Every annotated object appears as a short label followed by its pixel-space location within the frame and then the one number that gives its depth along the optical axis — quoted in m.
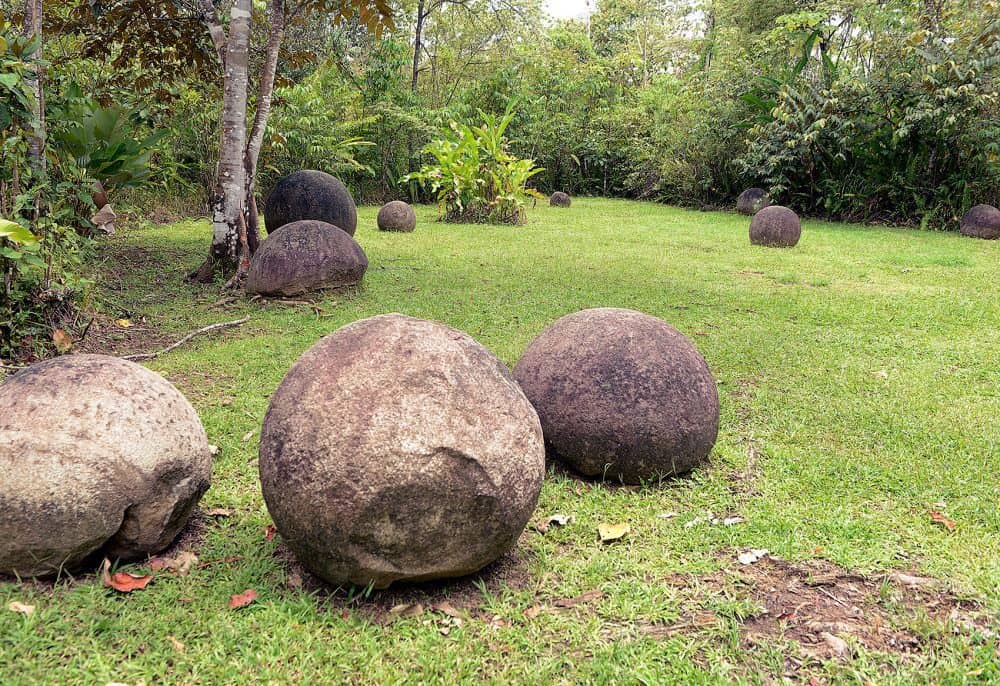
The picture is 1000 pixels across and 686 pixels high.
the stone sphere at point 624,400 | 3.77
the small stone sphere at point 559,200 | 20.05
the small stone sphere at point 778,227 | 12.36
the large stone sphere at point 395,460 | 2.59
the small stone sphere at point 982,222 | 13.29
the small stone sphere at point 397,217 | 13.55
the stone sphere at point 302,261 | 7.86
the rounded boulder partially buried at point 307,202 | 11.16
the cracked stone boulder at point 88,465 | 2.70
